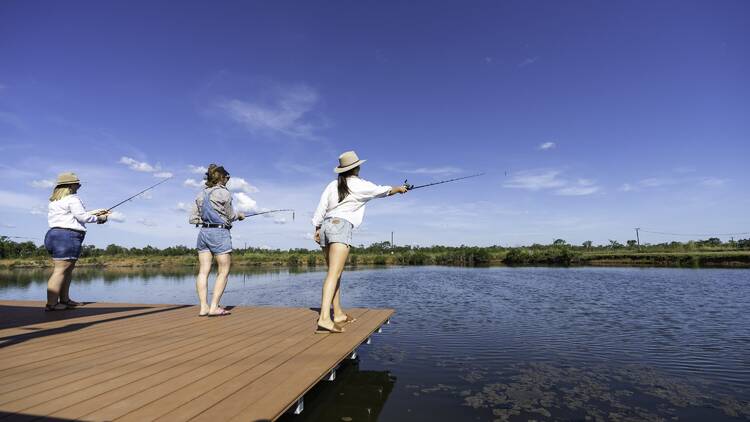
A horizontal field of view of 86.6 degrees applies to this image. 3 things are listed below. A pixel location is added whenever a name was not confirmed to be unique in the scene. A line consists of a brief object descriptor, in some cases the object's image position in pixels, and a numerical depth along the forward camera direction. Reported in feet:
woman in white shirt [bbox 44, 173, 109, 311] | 18.25
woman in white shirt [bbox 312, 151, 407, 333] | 14.40
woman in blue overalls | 18.06
